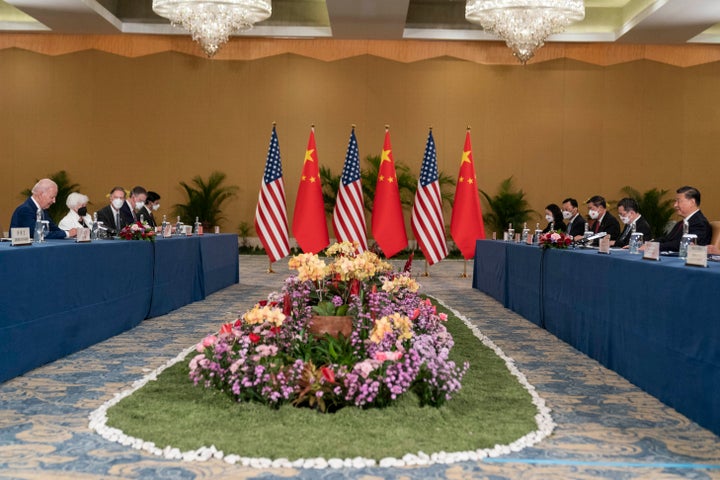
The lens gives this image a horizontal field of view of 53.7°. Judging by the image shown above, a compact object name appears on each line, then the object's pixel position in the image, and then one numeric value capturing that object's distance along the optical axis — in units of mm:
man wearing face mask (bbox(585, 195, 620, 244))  8281
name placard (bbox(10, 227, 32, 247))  4467
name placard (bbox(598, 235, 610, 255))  5393
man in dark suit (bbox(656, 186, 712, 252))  5660
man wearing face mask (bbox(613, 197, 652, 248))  7051
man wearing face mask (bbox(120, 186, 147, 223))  8273
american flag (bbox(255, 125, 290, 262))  10820
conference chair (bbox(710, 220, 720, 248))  6809
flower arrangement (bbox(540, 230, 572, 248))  6246
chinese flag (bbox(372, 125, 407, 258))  11211
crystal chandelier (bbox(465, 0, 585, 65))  10406
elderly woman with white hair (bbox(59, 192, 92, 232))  7941
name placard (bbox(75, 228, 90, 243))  5423
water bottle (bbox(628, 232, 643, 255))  5325
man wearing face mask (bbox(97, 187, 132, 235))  7664
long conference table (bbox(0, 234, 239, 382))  4168
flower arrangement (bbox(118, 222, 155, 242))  6418
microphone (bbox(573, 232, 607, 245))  6359
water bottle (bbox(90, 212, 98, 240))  6426
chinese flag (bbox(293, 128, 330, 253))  11352
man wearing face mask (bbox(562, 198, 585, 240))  9297
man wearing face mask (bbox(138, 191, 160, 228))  9148
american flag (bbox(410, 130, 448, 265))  10844
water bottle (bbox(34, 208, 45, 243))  4992
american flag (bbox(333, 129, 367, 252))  11000
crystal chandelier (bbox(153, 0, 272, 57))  11031
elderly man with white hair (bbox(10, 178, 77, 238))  5723
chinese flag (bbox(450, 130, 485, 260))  11375
